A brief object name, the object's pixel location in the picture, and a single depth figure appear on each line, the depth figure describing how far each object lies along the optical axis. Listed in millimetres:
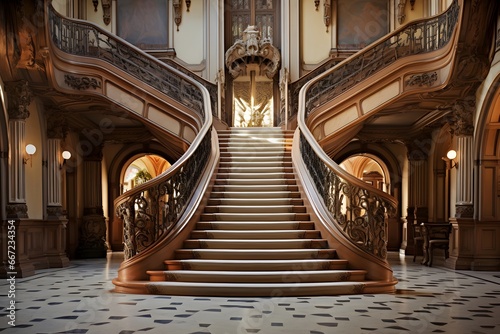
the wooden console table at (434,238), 11635
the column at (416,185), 15500
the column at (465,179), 10984
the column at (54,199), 11305
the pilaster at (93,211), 14594
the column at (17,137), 9672
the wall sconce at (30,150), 10166
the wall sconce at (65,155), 12855
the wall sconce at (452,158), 12156
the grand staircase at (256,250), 6777
